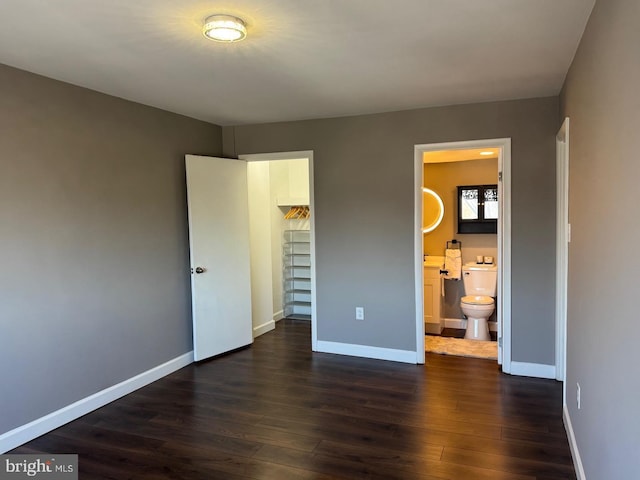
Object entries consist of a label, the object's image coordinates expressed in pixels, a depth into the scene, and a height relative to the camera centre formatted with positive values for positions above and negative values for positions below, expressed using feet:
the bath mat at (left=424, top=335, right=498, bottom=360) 14.21 -4.31
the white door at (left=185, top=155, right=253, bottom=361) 13.53 -0.98
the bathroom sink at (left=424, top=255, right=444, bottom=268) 17.35 -1.67
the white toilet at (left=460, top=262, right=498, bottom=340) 16.28 -2.98
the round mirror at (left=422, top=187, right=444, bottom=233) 18.29 +0.38
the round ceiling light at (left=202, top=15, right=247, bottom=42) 6.83 +3.09
